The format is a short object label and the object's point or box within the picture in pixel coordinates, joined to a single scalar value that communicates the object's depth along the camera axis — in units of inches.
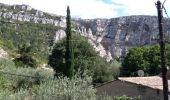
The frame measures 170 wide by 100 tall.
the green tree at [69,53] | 1062.0
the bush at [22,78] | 1174.8
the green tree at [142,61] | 1827.0
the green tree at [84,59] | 1542.6
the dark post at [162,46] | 421.4
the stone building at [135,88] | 944.3
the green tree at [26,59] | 1937.7
